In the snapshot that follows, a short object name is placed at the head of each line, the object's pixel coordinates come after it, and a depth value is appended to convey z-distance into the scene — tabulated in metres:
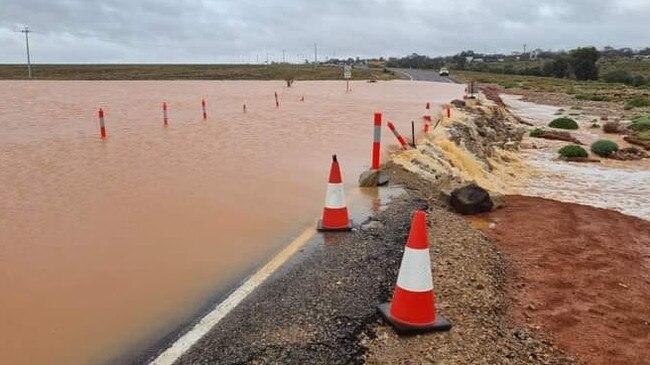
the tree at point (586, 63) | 84.69
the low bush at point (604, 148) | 19.12
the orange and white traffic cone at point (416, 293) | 4.06
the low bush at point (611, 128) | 26.80
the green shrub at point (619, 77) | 78.33
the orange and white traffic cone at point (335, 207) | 6.75
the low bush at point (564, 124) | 28.74
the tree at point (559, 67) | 89.44
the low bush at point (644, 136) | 23.47
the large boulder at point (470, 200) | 8.15
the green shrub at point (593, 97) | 48.38
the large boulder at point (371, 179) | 9.33
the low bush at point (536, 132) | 24.45
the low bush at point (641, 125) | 26.72
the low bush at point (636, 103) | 40.77
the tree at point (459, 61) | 129.32
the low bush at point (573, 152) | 18.47
